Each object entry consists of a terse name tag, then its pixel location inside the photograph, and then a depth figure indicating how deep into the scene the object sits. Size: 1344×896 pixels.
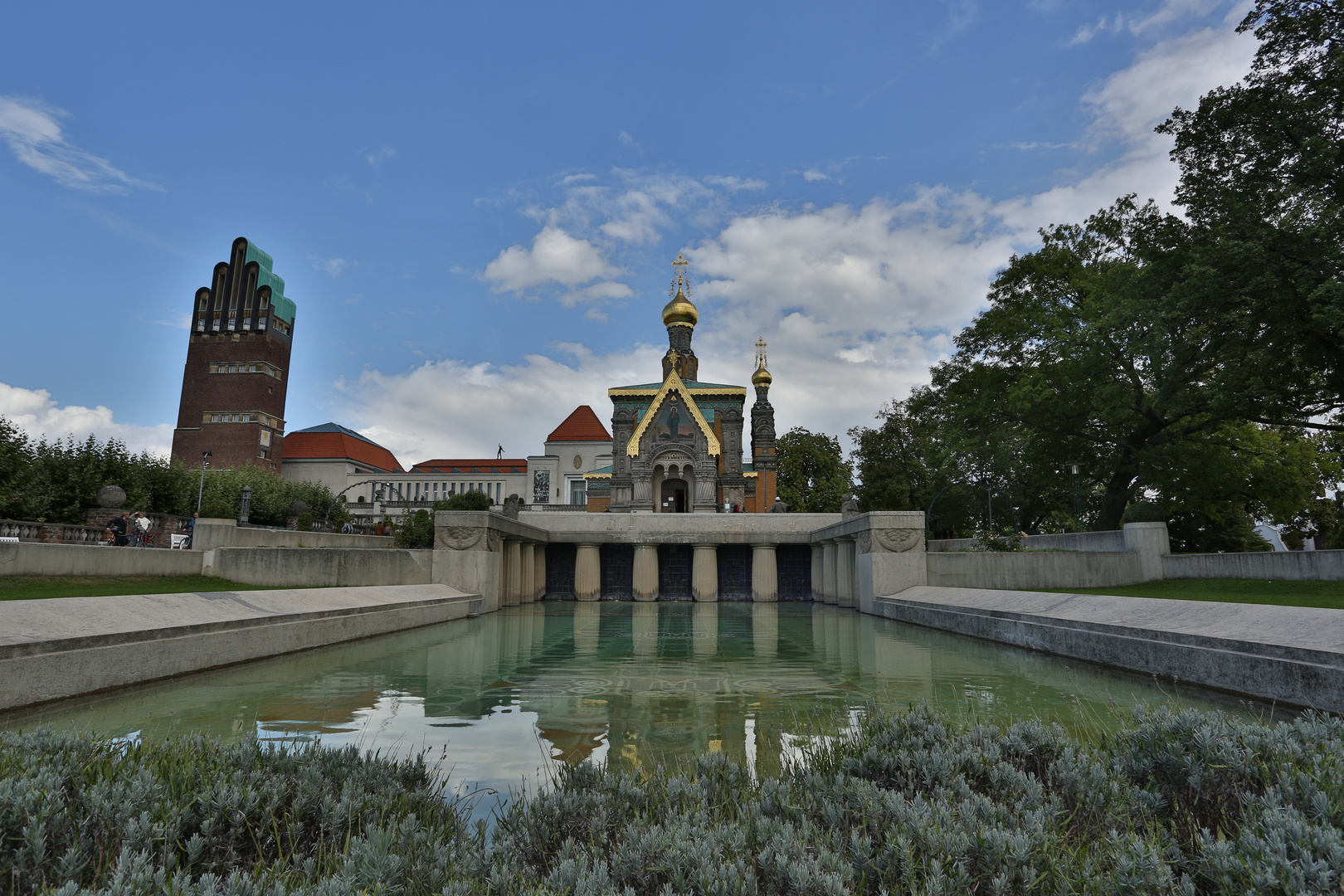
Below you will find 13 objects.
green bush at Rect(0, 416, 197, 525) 33.28
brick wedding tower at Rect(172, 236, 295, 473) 85.12
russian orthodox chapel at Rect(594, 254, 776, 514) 54.06
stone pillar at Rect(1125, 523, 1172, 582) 21.09
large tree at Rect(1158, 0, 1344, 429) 20.52
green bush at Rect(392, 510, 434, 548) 42.56
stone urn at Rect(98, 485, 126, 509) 26.64
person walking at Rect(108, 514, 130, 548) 22.48
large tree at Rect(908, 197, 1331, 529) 25.59
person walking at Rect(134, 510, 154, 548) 26.08
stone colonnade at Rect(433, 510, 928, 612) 22.67
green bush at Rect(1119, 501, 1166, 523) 26.20
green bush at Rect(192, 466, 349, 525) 58.04
